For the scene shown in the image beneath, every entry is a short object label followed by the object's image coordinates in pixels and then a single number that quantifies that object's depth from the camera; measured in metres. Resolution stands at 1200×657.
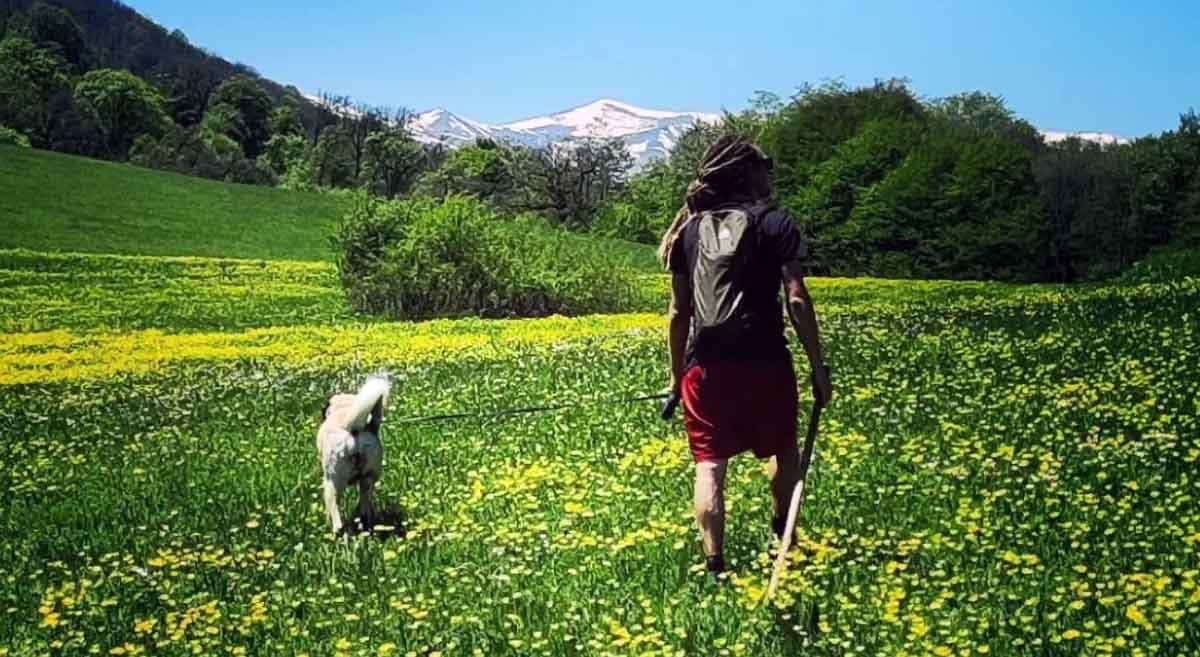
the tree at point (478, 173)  94.31
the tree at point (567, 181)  91.56
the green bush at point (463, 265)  30.80
